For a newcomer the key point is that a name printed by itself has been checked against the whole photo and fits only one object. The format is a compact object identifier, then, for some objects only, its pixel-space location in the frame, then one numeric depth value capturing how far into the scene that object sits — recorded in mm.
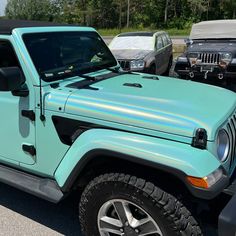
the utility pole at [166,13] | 40797
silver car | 9031
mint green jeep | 2377
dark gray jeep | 8406
